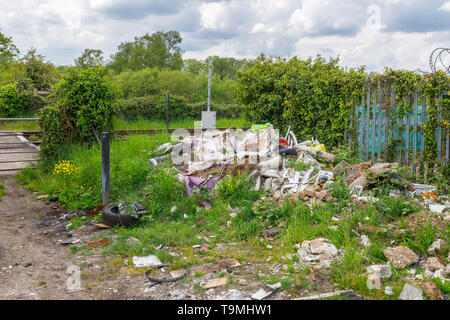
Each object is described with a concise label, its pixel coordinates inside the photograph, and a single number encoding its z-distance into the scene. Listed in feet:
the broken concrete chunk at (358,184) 23.16
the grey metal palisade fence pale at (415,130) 27.37
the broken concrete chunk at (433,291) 13.32
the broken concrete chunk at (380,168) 23.45
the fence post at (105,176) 26.71
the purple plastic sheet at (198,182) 26.45
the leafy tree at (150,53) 155.63
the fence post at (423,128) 26.94
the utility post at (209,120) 53.36
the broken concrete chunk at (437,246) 16.26
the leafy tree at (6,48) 109.81
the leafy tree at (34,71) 74.08
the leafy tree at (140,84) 97.76
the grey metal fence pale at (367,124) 30.35
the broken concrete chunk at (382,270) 14.75
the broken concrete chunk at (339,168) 26.62
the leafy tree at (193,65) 163.84
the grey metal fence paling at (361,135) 31.48
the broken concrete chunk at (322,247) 16.81
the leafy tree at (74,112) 34.32
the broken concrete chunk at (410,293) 13.35
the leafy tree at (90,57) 158.06
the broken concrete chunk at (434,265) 15.14
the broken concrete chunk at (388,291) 13.77
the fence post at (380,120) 29.43
